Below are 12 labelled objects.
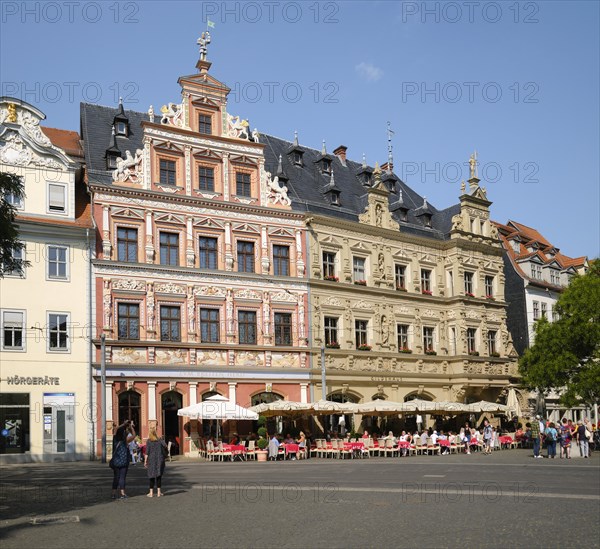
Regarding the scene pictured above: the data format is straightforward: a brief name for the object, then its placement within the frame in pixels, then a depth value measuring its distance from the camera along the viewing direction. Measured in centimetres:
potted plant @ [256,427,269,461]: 3634
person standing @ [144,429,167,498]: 1958
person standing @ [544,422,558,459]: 3584
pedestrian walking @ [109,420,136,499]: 1941
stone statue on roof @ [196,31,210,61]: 4475
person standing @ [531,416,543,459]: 3584
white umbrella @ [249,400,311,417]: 3712
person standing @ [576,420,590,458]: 3619
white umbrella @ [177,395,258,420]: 3541
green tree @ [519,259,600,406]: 4231
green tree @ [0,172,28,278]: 1892
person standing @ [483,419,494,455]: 4188
